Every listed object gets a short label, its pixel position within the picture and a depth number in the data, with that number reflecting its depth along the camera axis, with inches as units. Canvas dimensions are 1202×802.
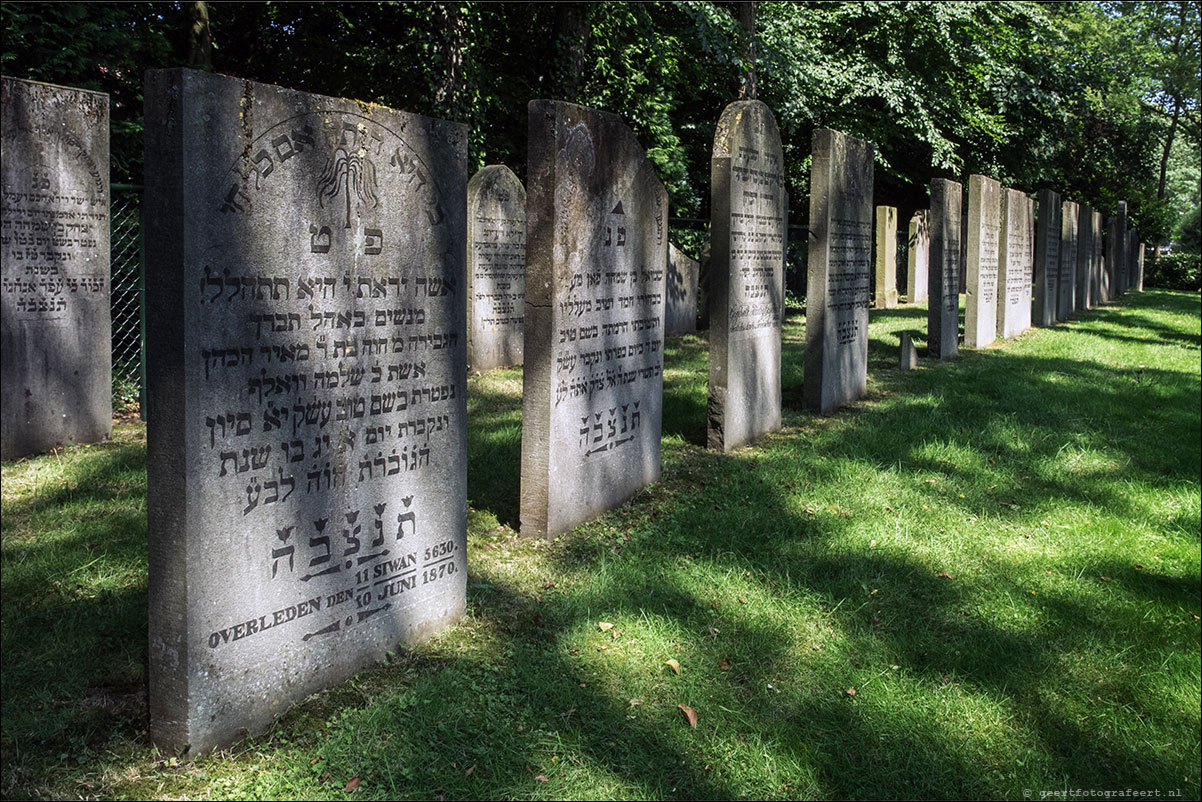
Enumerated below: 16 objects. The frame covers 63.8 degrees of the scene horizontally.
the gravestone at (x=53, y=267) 258.4
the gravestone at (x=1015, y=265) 580.7
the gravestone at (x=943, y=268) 489.7
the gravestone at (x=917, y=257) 917.8
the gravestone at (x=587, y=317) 198.4
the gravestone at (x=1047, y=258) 662.5
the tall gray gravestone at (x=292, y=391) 114.4
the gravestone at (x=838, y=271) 333.1
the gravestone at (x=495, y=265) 419.5
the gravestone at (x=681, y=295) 586.2
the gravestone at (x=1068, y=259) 738.1
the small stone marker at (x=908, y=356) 453.1
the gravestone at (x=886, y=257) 827.4
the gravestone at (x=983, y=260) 530.0
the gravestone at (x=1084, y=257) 813.9
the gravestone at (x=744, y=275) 277.0
